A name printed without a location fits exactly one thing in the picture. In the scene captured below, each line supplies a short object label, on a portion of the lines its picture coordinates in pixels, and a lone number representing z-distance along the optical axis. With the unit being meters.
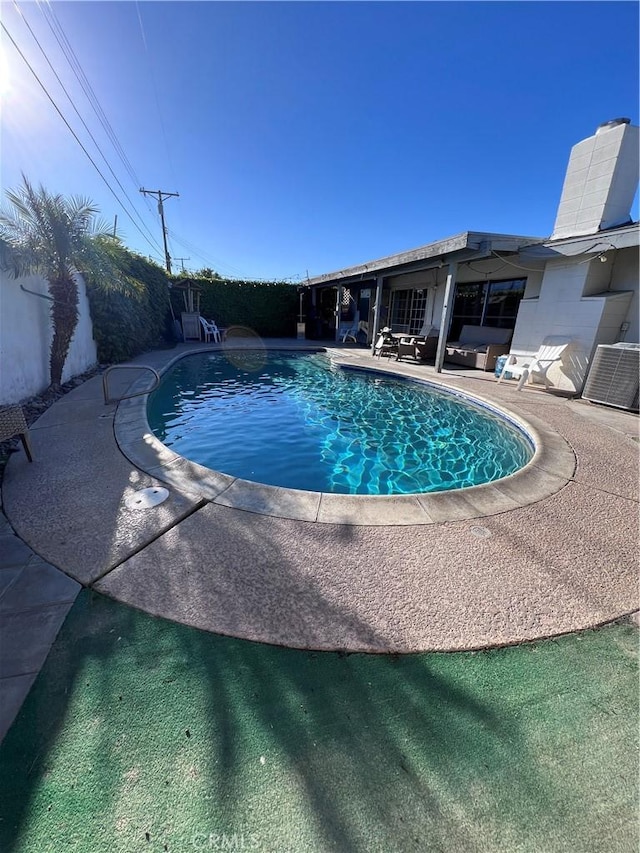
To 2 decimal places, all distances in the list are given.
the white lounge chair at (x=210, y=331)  13.93
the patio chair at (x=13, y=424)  3.09
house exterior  6.29
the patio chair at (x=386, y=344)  11.15
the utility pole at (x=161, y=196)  22.35
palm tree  5.32
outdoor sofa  9.09
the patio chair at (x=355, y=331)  15.50
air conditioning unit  5.59
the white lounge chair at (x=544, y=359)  7.01
